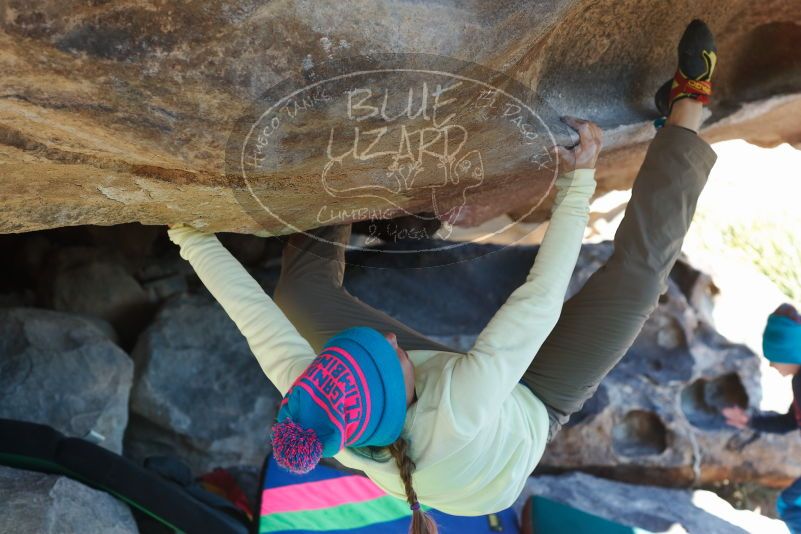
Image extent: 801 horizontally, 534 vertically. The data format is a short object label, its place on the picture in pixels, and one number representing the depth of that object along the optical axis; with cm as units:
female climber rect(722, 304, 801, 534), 249
